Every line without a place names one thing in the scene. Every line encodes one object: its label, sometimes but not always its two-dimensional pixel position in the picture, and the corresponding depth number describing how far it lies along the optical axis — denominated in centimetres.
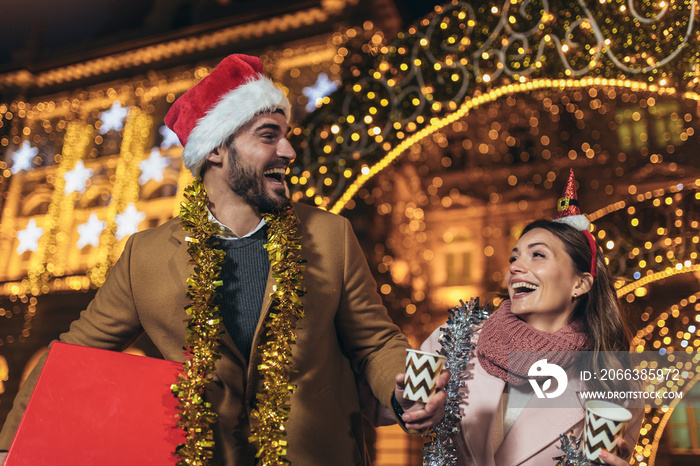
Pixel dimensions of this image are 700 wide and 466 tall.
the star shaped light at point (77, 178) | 1259
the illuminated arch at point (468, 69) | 313
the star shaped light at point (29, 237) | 1261
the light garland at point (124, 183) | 1173
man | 196
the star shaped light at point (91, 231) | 1206
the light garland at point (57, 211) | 1227
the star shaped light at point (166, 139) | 1206
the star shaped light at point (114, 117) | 1277
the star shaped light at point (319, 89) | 1084
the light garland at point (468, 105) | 320
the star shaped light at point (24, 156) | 1314
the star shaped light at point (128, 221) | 1170
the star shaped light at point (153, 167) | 1212
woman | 207
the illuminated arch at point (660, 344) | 381
